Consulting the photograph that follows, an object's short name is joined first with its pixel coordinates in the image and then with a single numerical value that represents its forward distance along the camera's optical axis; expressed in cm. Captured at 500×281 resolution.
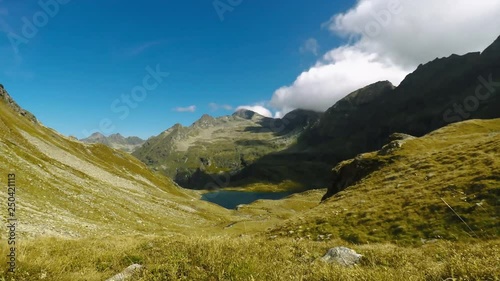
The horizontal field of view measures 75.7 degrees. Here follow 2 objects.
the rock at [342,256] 969
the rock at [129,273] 827
